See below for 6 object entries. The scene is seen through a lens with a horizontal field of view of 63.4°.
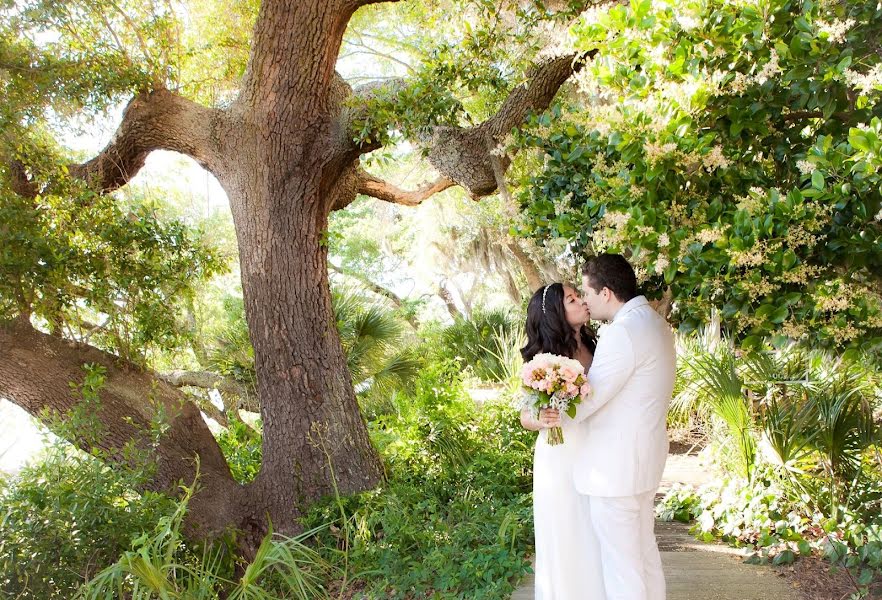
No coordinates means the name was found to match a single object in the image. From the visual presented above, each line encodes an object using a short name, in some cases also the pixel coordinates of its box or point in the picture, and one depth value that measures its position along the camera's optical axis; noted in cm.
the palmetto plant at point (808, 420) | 496
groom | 334
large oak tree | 569
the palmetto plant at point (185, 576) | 387
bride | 371
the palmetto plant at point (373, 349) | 863
